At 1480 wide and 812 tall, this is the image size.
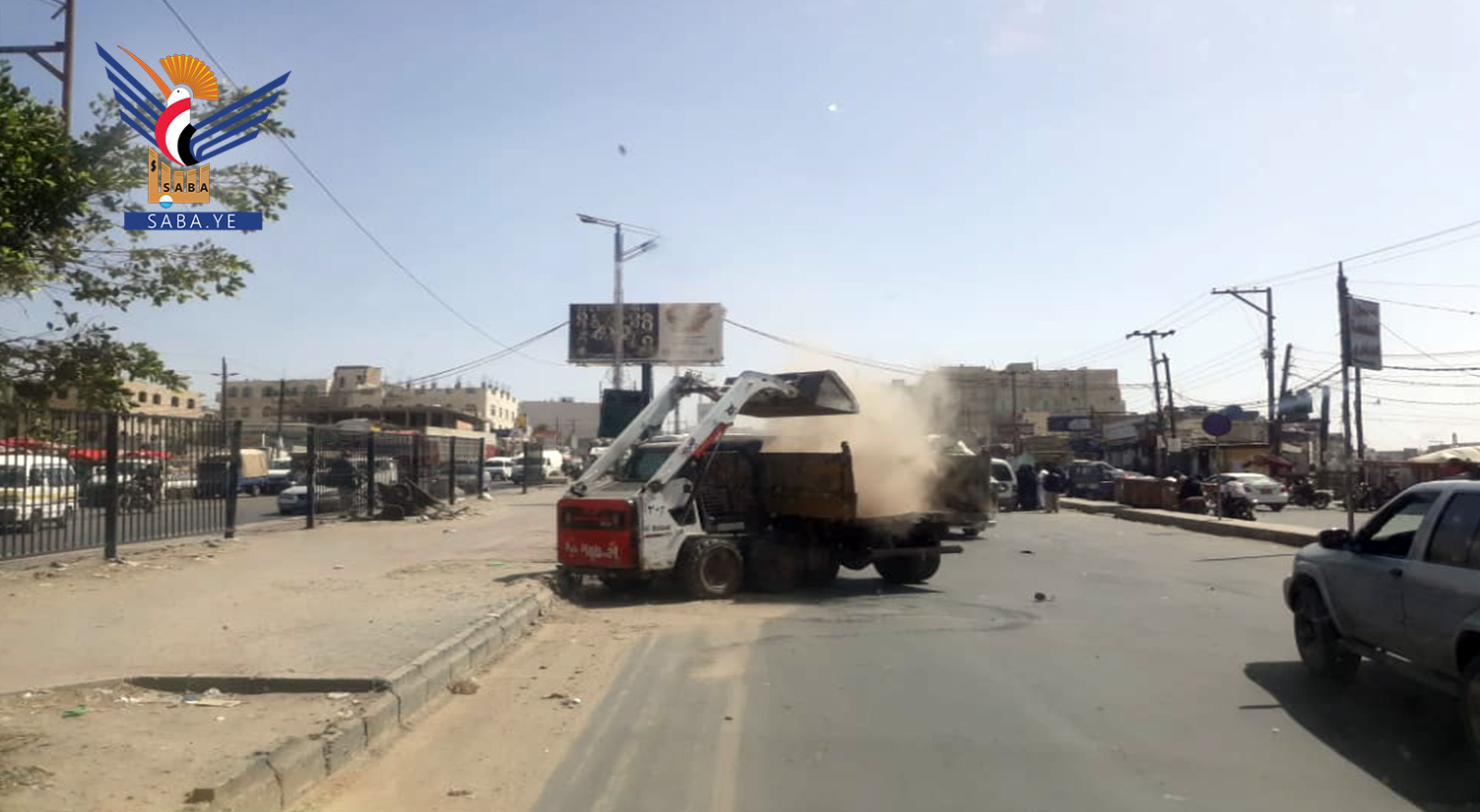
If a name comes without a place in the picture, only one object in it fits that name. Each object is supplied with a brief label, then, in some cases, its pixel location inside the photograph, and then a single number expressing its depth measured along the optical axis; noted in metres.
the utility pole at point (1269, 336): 43.12
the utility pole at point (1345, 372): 27.52
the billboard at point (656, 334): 59.69
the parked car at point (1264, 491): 32.59
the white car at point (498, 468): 59.94
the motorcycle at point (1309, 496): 34.81
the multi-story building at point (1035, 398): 76.96
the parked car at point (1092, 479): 42.53
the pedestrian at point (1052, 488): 32.56
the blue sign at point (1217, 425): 24.12
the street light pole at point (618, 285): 41.85
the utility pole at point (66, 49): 9.50
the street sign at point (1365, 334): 31.20
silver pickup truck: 5.68
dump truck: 11.88
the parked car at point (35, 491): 11.30
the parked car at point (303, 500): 21.75
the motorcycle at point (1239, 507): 27.02
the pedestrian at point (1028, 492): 34.66
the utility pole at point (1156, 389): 48.75
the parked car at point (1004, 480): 30.23
